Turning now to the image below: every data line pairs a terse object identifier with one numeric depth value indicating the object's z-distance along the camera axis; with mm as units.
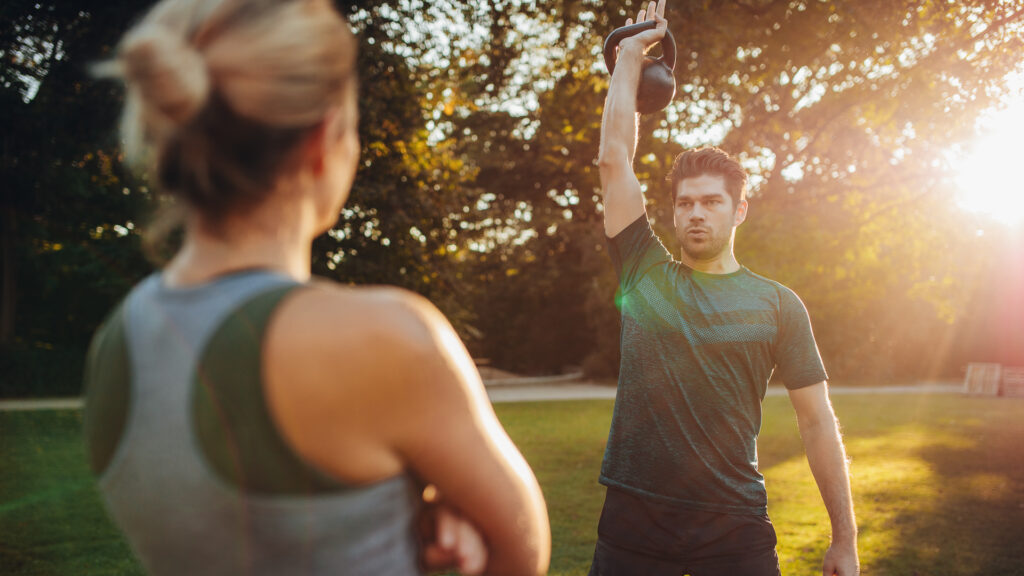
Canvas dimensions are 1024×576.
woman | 1005
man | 3010
